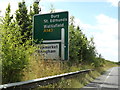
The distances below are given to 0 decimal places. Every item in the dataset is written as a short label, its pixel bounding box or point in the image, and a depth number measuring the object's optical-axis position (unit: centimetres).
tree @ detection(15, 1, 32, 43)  3048
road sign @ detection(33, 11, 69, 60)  1422
